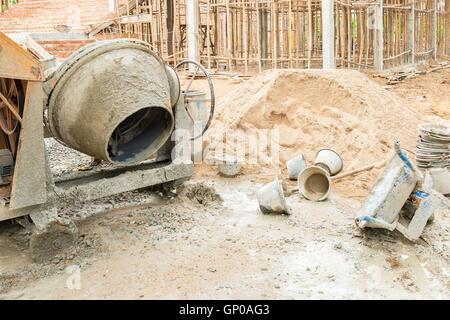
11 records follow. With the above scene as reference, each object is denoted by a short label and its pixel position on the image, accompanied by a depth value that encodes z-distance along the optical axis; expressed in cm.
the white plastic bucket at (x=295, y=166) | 574
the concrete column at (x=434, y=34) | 1467
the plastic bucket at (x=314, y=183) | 498
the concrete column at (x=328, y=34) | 923
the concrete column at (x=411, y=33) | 1272
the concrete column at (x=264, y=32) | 1266
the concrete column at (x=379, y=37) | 1087
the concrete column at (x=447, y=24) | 1622
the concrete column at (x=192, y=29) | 1113
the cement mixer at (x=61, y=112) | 346
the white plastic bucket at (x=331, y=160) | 575
